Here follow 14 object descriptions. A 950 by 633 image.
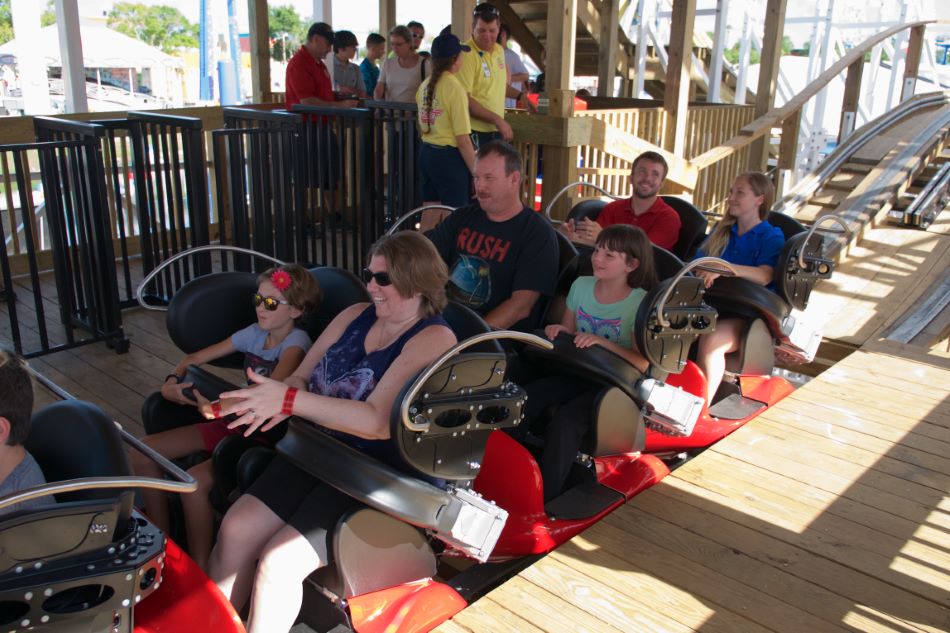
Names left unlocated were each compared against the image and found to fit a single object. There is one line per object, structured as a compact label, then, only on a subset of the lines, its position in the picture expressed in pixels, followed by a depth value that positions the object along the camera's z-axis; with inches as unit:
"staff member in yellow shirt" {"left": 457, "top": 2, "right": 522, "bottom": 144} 184.9
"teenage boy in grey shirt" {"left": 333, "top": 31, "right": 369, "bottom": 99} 259.3
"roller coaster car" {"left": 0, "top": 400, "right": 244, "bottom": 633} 54.7
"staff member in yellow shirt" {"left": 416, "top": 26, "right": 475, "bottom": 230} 171.9
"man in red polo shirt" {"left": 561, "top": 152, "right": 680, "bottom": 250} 139.5
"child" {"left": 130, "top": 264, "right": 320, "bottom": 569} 95.1
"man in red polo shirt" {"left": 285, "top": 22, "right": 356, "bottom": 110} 226.2
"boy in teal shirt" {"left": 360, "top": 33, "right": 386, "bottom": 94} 311.1
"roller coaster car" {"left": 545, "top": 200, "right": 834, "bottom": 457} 124.6
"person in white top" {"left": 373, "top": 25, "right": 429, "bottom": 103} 237.9
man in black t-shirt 115.7
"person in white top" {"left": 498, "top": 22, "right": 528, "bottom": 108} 297.0
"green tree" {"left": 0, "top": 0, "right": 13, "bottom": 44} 1349.7
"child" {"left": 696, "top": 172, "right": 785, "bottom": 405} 131.1
